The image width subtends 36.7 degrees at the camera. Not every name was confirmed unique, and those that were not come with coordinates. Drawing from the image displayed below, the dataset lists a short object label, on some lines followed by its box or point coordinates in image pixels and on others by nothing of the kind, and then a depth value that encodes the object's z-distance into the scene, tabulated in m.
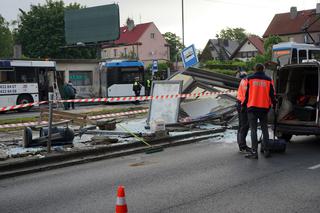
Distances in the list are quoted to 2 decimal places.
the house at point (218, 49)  103.53
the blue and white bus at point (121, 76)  33.91
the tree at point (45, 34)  64.12
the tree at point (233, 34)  142.88
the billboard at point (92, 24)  48.72
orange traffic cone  4.24
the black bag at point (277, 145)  9.92
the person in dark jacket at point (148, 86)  33.78
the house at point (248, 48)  95.12
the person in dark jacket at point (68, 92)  26.78
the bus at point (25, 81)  26.36
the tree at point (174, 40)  116.78
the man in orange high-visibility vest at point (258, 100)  9.57
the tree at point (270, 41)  64.31
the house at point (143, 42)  85.19
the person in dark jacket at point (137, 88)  30.88
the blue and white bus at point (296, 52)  30.36
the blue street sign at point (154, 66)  35.04
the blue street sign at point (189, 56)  16.23
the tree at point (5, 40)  81.12
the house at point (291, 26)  79.25
